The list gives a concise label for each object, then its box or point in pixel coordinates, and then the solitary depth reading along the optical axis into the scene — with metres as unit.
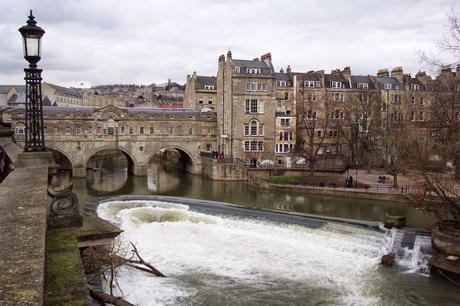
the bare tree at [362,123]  51.00
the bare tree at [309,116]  51.28
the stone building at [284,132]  54.38
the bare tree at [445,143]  20.77
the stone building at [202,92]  69.06
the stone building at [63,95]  99.00
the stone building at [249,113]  53.19
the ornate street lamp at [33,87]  9.43
